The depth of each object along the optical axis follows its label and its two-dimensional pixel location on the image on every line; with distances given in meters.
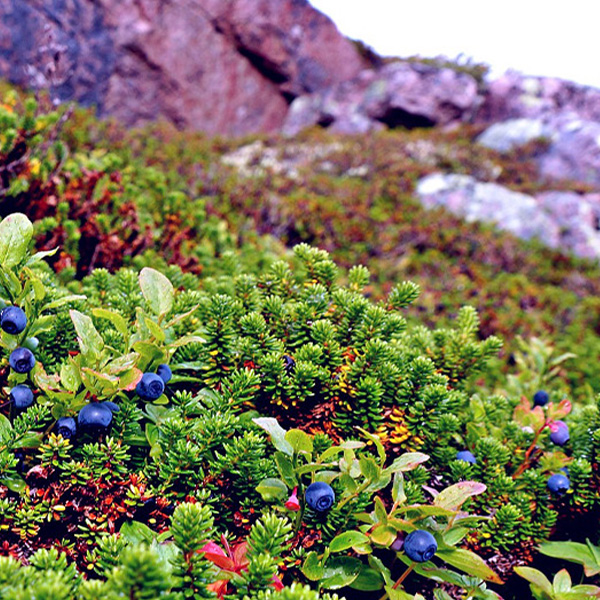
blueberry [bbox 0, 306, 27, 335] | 0.26
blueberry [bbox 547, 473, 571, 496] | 0.31
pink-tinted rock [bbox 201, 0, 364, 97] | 10.05
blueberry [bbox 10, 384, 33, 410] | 0.27
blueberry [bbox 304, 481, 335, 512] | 0.25
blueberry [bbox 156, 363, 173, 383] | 0.28
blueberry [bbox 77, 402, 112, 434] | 0.26
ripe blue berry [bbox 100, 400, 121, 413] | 0.27
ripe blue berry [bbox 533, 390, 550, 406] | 0.39
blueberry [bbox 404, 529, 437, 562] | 0.25
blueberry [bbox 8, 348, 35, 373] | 0.27
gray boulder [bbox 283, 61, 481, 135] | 11.09
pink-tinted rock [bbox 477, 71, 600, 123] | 10.94
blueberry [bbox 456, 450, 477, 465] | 0.30
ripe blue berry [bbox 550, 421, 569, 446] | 0.33
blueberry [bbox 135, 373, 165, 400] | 0.27
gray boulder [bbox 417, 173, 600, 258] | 6.04
